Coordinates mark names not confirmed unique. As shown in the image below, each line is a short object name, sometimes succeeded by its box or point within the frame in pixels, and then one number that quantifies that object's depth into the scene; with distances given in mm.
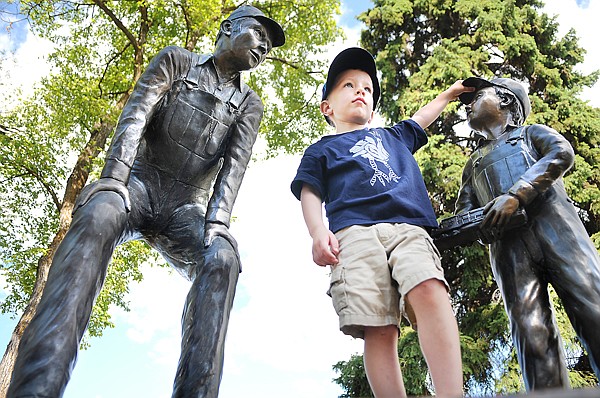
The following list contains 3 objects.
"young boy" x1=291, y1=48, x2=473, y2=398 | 2320
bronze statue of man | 2203
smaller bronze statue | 2643
